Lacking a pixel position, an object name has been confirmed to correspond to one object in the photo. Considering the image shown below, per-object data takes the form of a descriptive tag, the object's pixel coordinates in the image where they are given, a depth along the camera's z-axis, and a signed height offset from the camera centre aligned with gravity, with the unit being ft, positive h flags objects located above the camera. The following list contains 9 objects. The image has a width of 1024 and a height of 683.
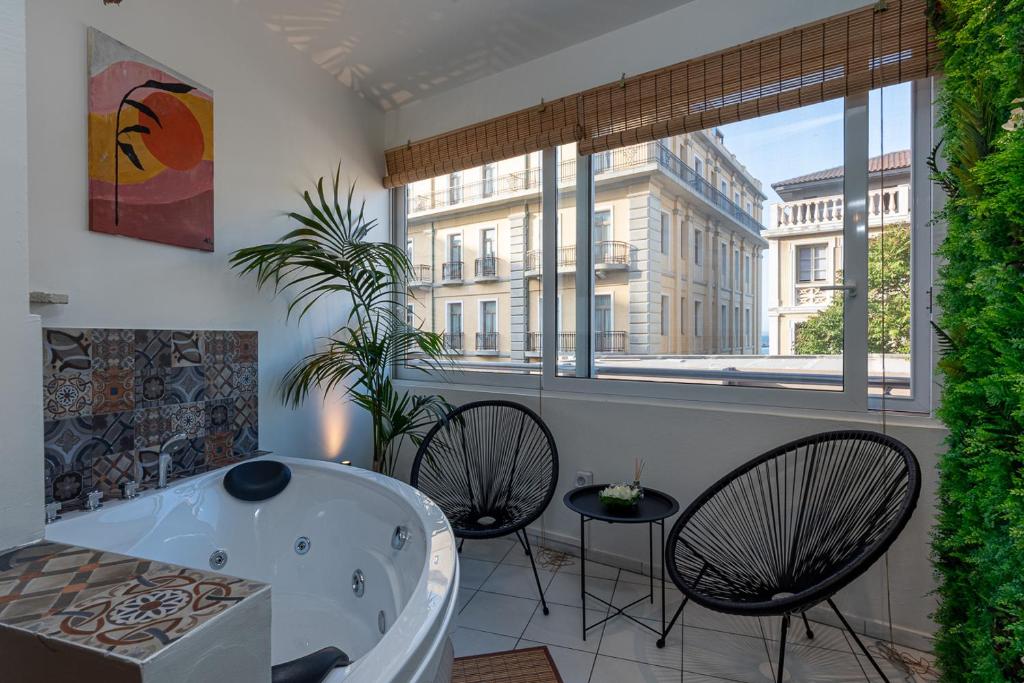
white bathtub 5.29 -2.55
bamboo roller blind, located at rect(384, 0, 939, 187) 5.99 +3.76
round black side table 6.15 -2.34
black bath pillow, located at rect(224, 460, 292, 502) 6.60 -2.02
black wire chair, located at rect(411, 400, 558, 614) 7.87 -2.23
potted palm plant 7.97 +0.74
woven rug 5.48 -3.93
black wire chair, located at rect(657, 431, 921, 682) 4.92 -2.32
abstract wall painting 6.00 +2.58
